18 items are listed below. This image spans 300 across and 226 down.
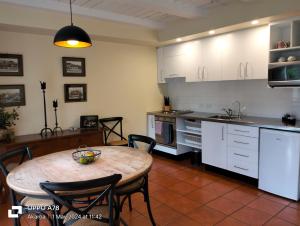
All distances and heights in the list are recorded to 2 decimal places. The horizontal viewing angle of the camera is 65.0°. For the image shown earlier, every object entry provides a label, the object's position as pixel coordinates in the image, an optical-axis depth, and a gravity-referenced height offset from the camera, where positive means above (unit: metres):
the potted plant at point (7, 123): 3.04 -0.33
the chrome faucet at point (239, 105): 3.94 -0.18
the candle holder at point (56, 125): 3.66 -0.44
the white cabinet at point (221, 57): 3.34 +0.62
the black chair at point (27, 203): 1.90 -0.88
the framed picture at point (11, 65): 3.28 +0.48
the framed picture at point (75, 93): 3.87 +0.07
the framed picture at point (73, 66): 3.82 +0.51
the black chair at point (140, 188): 2.12 -0.85
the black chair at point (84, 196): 1.47 -0.65
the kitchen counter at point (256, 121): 2.84 -0.37
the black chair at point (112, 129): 4.20 -0.60
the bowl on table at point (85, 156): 2.08 -0.54
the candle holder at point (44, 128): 3.48 -0.46
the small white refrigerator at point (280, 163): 2.78 -0.85
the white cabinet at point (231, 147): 3.22 -0.78
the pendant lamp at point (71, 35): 2.06 +0.55
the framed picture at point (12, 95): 3.30 +0.05
